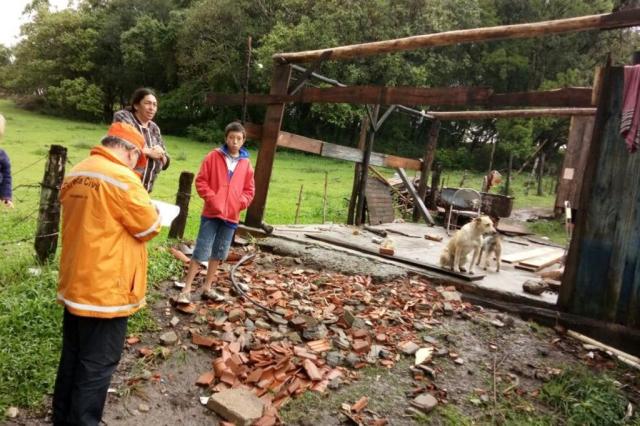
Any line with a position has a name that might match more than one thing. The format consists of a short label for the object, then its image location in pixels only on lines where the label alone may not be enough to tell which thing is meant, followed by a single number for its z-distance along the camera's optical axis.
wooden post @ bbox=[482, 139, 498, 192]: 12.24
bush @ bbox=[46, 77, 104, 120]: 38.41
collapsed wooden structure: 4.52
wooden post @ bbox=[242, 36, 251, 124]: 6.06
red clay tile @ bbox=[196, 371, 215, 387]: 3.47
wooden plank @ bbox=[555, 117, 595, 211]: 11.67
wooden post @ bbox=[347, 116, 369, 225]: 9.64
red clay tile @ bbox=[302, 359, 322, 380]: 3.58
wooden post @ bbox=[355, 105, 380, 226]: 9.43
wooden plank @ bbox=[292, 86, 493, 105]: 5.15
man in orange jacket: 2.52
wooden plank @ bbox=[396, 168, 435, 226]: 11.19
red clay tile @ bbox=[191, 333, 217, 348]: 3.86
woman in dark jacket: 4.24
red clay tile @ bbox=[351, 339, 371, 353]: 4.05
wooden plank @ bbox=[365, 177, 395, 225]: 10.06
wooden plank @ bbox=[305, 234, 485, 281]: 5.71
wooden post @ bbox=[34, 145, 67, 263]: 4.44
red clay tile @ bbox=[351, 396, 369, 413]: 3.32
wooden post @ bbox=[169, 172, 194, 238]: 6.10
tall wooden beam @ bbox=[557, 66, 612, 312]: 4.47
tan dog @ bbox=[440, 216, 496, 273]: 6.01
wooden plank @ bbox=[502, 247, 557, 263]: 7.50
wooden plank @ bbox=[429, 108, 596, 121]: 8.84
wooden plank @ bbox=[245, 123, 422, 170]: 6.95
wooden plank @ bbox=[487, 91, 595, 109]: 4.66
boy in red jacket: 4.45
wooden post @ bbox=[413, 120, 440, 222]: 11.62
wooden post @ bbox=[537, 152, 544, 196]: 21.65
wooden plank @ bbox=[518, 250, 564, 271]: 6.98
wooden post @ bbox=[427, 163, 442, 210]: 13.51
